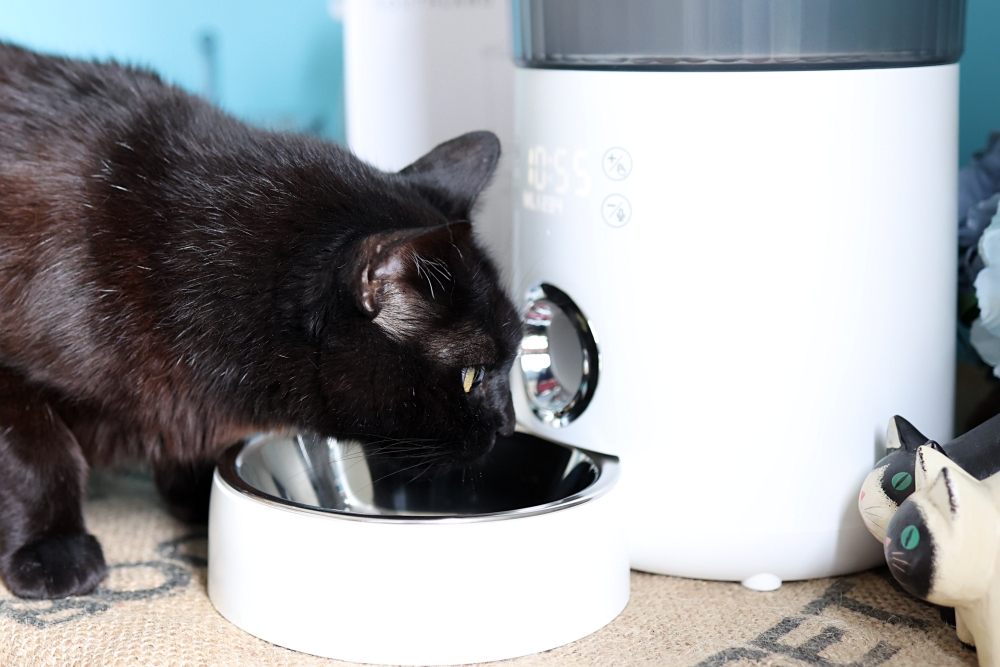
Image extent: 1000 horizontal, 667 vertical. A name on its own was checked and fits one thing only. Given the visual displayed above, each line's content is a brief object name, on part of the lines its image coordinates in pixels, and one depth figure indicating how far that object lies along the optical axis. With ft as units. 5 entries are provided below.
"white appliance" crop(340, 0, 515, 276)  4.86
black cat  2.85
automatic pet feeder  2.98
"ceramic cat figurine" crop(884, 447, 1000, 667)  2.53
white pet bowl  2.81
